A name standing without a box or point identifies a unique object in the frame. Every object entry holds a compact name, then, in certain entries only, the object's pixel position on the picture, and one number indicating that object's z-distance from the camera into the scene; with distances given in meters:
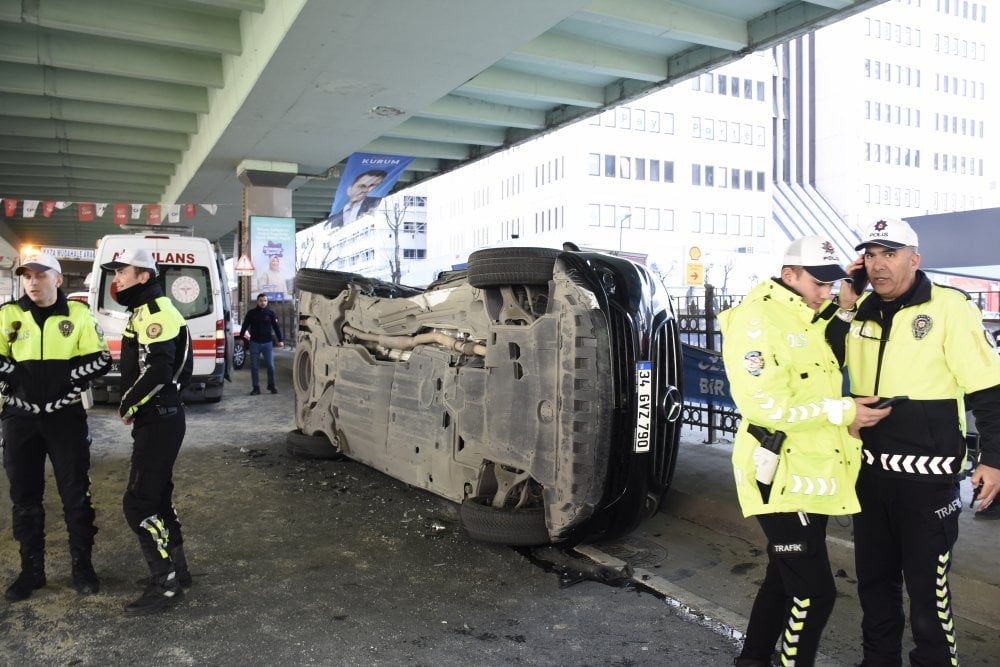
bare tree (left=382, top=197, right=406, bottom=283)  68.38
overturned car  4.11
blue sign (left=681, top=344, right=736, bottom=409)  6.41
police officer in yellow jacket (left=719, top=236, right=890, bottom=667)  2.73
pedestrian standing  12.28
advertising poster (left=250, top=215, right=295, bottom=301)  15.22
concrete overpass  8.32
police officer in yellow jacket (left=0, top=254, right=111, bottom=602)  4.02
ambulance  10.60
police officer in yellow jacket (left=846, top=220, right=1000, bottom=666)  2.81
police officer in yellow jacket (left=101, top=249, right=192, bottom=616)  3.86
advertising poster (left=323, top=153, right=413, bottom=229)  15.46
